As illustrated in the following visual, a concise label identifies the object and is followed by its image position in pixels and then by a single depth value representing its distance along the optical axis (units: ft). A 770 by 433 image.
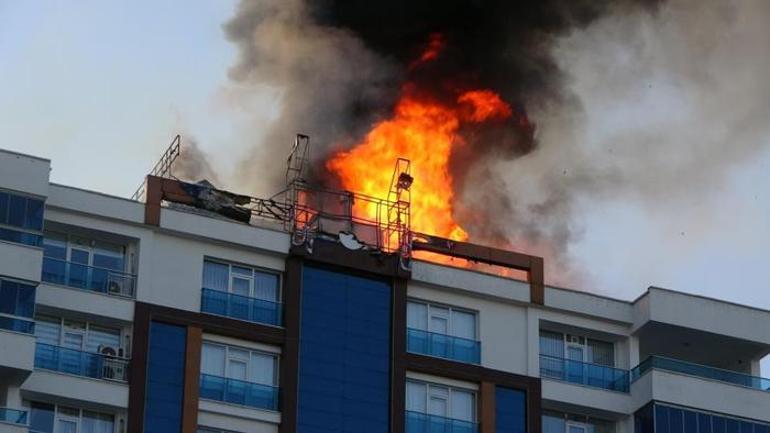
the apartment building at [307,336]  288.71
